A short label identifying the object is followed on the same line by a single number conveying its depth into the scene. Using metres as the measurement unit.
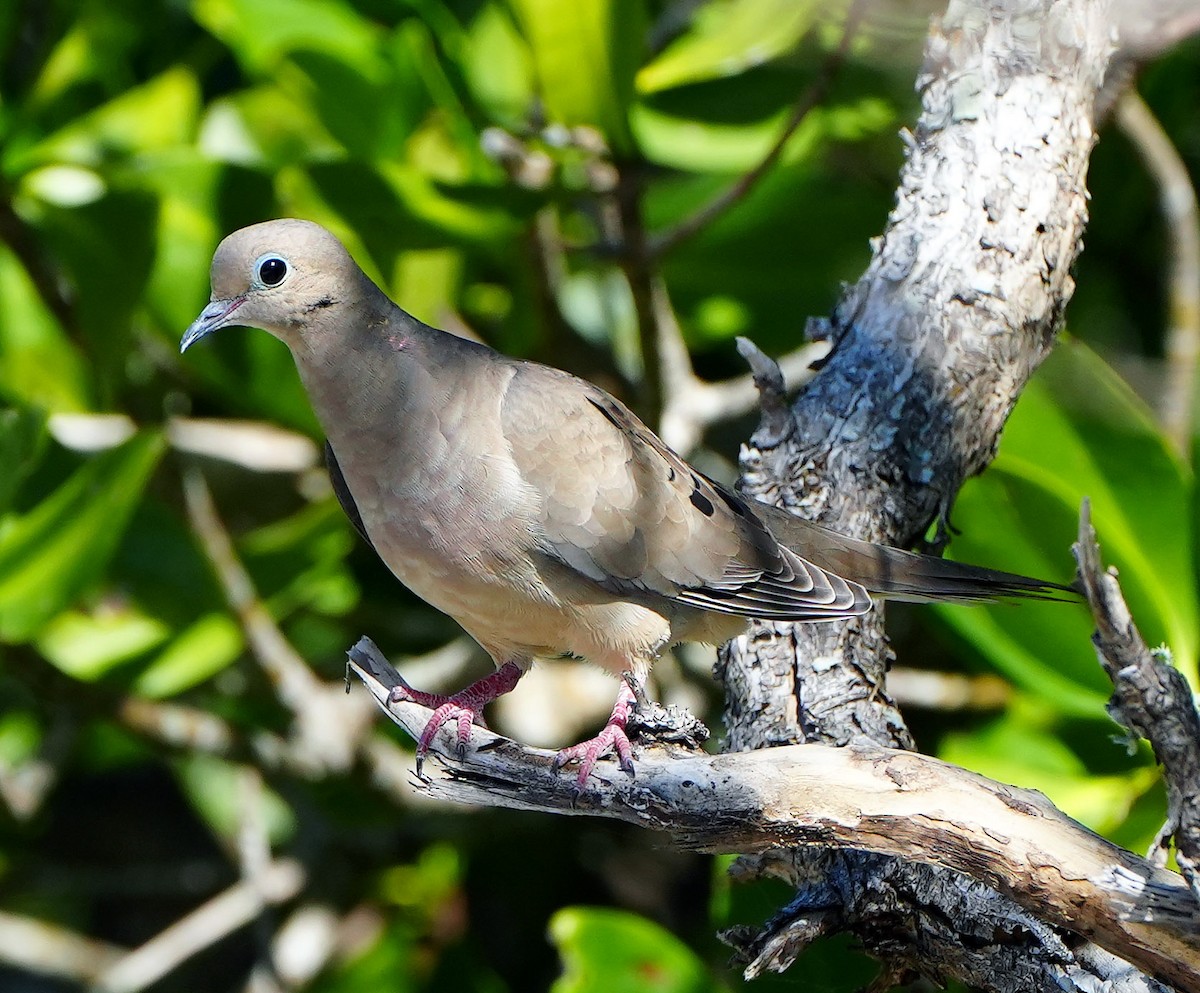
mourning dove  4.68
